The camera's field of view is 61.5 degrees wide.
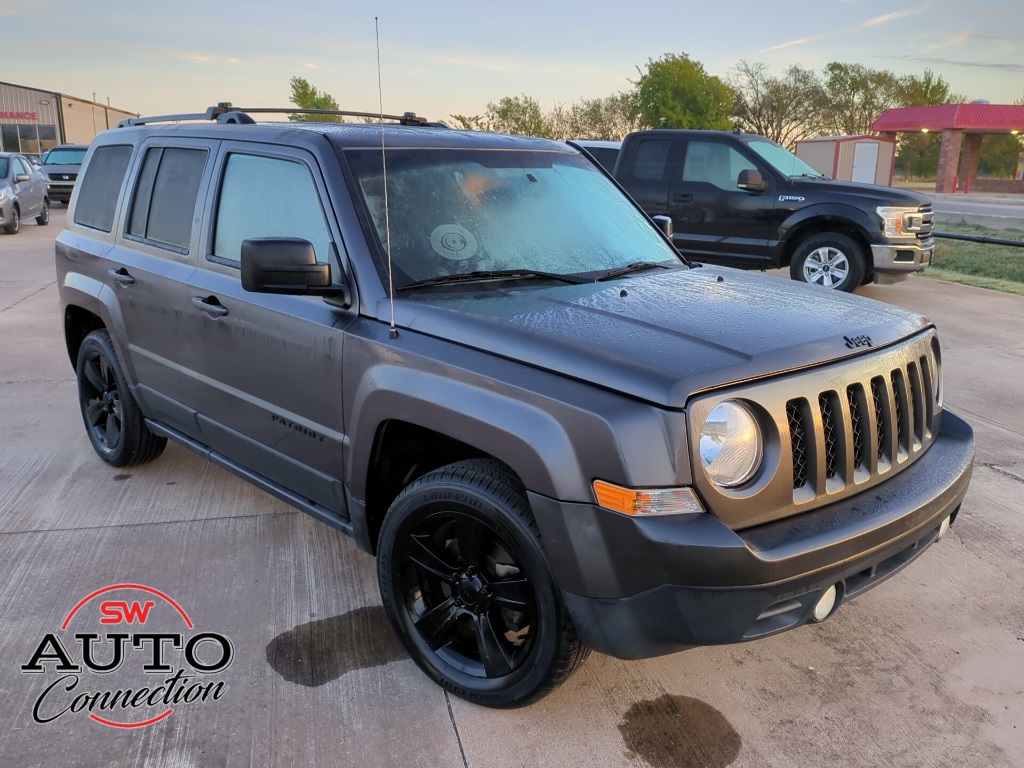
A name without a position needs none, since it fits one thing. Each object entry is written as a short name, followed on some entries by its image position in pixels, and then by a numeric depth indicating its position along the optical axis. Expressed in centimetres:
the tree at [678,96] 4428
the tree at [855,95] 6316
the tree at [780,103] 5819
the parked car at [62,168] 2423
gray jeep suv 229
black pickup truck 980
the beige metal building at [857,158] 4425
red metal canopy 4616
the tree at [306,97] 4353
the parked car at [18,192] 1712
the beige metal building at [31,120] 5153
